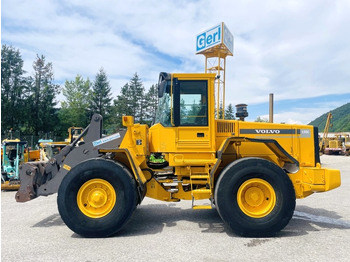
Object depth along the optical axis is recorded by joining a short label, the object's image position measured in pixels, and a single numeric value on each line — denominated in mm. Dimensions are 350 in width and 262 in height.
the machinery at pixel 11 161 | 9784
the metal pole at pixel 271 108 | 9280
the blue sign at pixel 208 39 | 22719
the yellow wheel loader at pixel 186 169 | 4871
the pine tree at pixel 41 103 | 36156
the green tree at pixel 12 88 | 34094
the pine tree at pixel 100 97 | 44344
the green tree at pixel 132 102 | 44250
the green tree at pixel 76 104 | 41906
